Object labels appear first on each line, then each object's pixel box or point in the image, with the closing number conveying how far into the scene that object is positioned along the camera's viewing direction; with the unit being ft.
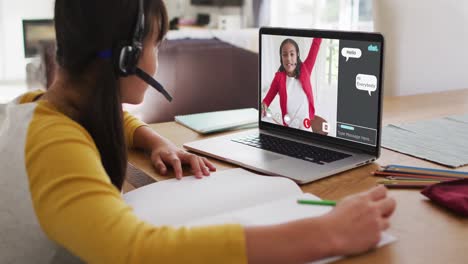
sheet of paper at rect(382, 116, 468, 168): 3.62
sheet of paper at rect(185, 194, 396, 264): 2.51
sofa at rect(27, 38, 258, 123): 7.27
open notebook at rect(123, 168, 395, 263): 2.57
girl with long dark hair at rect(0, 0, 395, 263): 2.10
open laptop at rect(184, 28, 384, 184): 3.43
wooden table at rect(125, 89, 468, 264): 2.26
